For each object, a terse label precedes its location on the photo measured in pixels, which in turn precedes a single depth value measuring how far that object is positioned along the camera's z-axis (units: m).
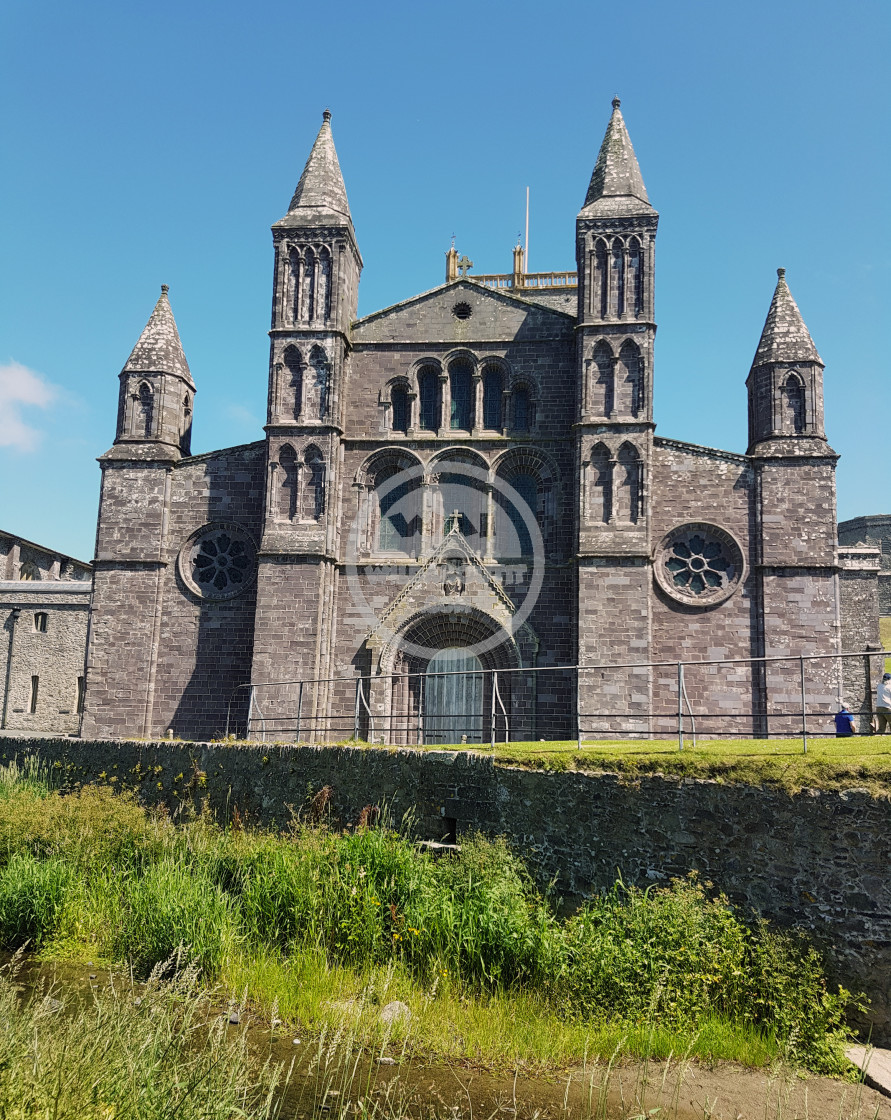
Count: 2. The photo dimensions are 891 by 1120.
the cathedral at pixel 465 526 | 19.91
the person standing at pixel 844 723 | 13.88
